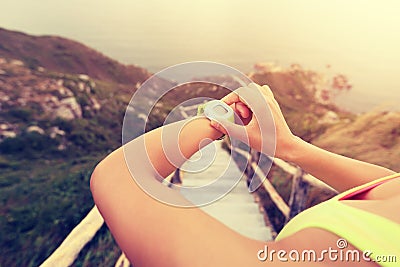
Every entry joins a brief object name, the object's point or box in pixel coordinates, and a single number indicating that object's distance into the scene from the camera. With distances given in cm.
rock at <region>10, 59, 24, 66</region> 1128
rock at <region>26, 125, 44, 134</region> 808
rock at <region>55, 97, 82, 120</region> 922
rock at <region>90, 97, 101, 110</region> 1038
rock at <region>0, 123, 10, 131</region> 756
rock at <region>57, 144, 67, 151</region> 840
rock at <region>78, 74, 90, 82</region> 1125
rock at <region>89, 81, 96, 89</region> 1117
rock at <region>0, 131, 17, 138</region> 755
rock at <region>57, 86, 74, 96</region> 964
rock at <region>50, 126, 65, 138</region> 842
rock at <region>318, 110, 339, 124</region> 702
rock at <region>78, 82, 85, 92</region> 1053
